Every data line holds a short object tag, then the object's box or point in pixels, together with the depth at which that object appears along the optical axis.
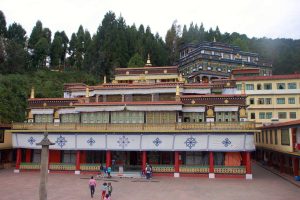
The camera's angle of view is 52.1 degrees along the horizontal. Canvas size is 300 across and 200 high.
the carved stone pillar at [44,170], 18.97
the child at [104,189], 20.66
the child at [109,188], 20.70
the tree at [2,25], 80.08
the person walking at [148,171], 29.92
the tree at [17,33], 82.81
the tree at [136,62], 72.56
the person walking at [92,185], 22.05
